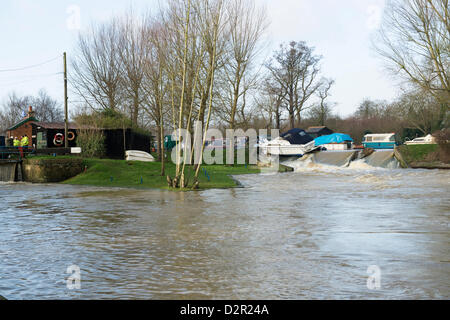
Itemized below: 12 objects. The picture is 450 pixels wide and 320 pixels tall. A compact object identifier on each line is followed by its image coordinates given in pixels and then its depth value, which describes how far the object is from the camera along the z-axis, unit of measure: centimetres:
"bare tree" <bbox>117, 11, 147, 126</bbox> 4169
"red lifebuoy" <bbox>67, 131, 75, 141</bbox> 4002
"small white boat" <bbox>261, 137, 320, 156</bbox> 4962
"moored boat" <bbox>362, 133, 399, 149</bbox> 5863
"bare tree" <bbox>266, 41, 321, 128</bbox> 6216
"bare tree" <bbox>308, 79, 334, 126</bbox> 6874
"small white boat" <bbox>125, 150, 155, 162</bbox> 3588
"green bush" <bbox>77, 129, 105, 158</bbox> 3416
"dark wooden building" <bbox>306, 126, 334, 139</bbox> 6676
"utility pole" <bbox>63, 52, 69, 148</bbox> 3364
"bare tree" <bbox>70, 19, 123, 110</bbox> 4625
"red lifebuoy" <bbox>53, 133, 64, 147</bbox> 4069
